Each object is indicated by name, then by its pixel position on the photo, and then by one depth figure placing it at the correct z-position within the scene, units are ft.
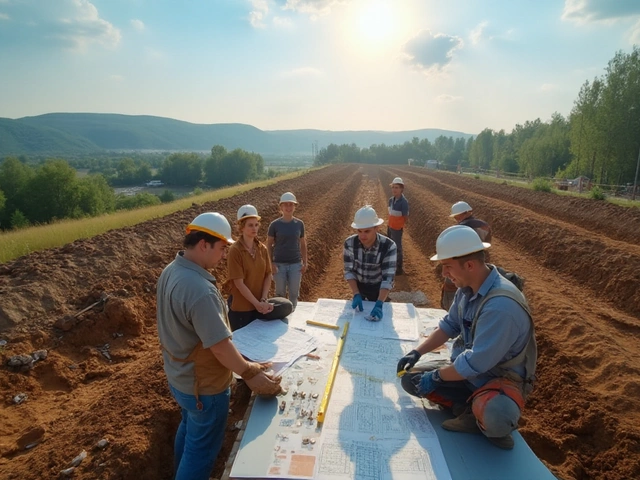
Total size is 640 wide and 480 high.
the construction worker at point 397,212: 27.25
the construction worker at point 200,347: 7.35
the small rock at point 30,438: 11.61
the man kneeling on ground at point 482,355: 7.41
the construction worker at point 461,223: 16.89
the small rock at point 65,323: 17.76
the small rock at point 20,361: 15.07
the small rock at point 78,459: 9.89
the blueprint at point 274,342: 10.39
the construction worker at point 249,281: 12.78
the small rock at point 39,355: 15.72
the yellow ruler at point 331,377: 8.47
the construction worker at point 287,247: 17.54
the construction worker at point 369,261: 13.75
